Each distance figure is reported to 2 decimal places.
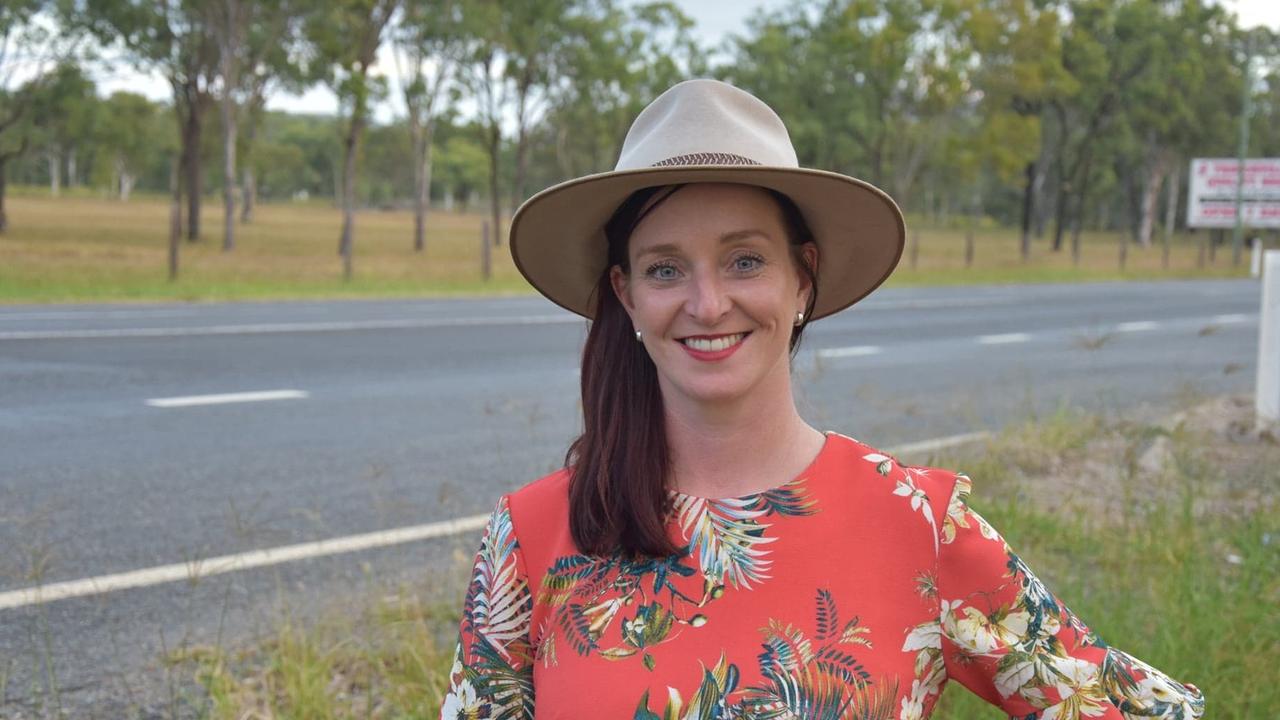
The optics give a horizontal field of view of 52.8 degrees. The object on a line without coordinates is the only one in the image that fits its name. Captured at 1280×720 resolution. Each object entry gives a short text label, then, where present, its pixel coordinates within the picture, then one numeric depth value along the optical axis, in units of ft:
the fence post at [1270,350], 22.79
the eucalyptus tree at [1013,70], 137.39
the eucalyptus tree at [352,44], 114.93
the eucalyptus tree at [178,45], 118.01
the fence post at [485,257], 78.07
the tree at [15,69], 105.40
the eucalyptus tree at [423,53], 132.77
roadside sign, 131.75
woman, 5.32
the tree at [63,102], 112.47
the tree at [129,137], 185.26
